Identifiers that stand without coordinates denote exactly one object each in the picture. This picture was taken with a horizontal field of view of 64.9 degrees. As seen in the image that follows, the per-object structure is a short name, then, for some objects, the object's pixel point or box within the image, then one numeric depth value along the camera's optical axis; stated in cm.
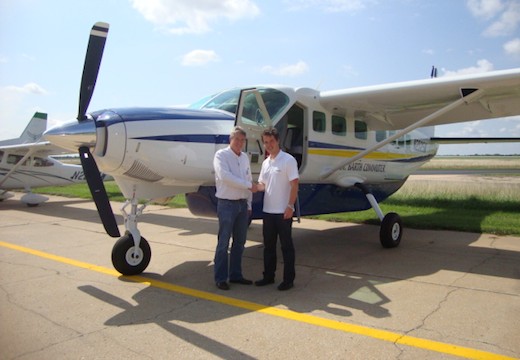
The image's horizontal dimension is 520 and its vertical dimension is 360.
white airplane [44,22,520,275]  472
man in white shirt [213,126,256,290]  466
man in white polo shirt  466
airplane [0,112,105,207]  1449
